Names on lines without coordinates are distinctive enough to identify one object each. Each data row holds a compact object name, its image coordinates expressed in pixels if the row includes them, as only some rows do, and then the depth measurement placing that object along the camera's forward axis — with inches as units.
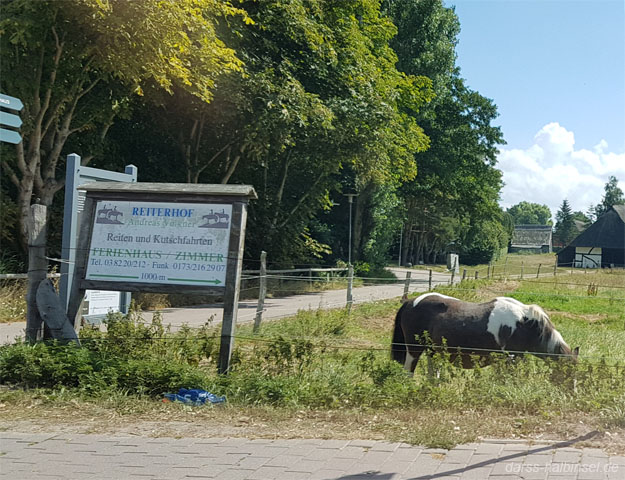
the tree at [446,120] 1568.7
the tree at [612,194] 5017.0
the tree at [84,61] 541.6
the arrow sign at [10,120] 252.2
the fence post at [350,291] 740.0
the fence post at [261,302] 551.0
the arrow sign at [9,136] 251.2
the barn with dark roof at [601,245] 2974.9
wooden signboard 318.3
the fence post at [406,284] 826.7
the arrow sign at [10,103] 256.5
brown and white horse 333.1
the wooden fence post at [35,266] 331.6
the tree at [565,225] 5423.2
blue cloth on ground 272.5
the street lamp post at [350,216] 1485.5
